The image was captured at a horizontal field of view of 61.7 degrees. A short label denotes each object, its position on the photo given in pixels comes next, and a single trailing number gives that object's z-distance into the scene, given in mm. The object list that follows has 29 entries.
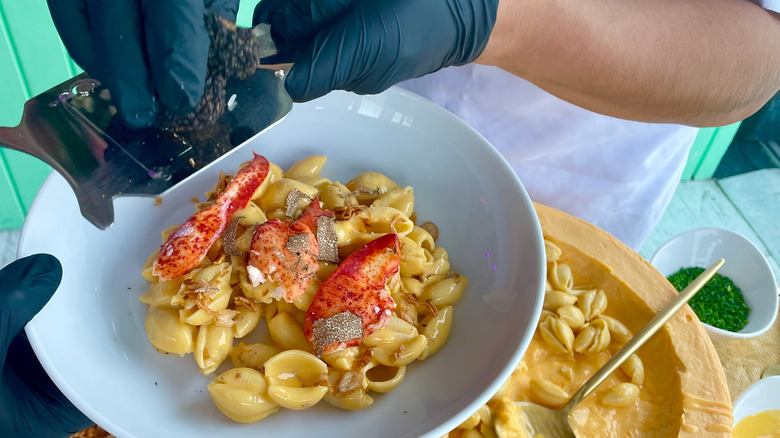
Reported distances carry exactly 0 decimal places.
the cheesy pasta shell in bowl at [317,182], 383
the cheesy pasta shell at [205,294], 321
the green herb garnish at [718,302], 514
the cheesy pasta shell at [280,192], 368
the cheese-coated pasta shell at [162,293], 330
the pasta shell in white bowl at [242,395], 297
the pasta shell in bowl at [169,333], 315
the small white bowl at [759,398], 405
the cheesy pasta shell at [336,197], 370
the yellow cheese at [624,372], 362
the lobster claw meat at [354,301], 312
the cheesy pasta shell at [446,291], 353
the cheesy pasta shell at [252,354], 326
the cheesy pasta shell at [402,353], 323
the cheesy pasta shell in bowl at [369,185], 384
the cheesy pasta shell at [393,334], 323
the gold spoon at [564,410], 352
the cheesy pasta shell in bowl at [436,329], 337
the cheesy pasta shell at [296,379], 303
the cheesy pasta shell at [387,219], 361
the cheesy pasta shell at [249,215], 350
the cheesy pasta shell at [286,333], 329
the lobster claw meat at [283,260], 322
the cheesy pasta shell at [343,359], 320
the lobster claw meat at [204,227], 323
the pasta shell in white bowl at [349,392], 310
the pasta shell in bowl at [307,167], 393
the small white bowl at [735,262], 506
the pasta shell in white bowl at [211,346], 316
